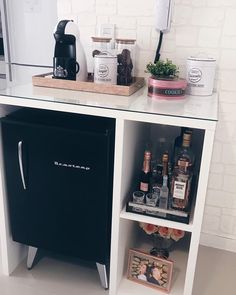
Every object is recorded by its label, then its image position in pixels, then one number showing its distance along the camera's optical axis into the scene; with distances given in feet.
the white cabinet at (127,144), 3.44
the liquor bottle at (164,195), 3.99
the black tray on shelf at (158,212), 3.83
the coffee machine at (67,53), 4.31
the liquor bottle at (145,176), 4.11
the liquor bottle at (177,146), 4.47
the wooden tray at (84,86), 4.19
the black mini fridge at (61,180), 3.84
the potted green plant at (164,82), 4.07
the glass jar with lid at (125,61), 4.55
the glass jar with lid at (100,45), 4.68
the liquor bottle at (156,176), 4.23
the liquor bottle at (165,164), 4.23
